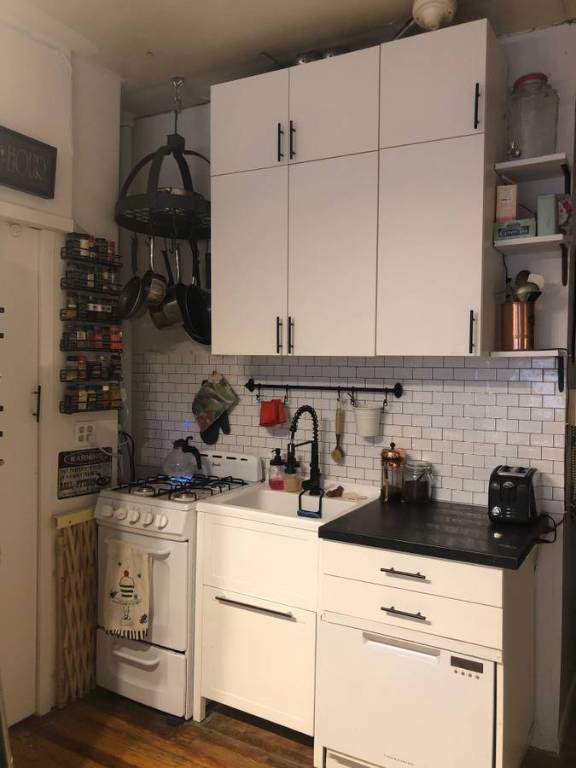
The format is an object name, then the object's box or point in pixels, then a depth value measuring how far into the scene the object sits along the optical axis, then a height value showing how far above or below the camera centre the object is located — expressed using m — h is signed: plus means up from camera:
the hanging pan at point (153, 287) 2.98 +0.43
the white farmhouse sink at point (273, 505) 2.41 -0.54
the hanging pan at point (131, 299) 2.93 +0.36
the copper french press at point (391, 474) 2.59 -0.40
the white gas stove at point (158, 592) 2.59 -0.91
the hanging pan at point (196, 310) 2.97 +0.32
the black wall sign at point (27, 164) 2.42 +0.84
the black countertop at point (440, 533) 1.95 -0.53
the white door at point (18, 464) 2.53 -0.38
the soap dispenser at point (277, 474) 2.91 -0.45
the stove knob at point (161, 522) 2.59 -0.61
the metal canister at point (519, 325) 2.30 +0.21
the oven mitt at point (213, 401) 3.13 -0.12
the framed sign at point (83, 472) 2.78 -0.44
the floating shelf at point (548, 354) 2.21 +0.10
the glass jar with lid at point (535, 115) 2.34 +1.01
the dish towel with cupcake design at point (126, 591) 2.64 -0.93
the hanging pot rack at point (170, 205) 2.74 +0.76
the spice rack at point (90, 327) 2.74 +0.22
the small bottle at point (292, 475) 2.86 -0.45
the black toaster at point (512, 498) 2.21 -0.42
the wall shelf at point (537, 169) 2.21 +0.79
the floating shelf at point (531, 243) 2.23 +0.51
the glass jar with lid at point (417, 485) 2.54 -0.43
